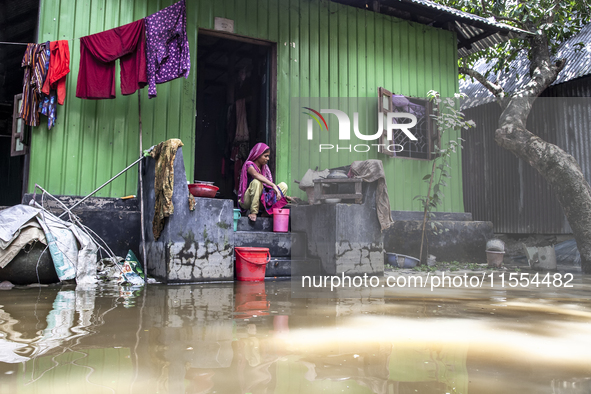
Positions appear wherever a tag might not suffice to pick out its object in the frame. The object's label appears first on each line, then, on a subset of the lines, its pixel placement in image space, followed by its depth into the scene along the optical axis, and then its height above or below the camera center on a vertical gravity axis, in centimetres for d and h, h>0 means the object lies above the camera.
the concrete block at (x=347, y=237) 551 +5
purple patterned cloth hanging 559 +253
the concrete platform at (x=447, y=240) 736 +3
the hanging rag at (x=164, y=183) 481 +65
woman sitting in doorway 601 +74
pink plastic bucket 594 +28
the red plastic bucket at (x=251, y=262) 506 -25
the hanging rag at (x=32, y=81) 530 +195
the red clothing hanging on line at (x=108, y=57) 549 +231
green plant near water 738 +152
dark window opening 779 +202
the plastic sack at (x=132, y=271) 468 -35
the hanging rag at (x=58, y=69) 528 +208
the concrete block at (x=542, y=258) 721 -27
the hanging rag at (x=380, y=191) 571 +66
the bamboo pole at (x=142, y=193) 526 +59
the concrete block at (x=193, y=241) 481 -1
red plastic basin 512 +60
